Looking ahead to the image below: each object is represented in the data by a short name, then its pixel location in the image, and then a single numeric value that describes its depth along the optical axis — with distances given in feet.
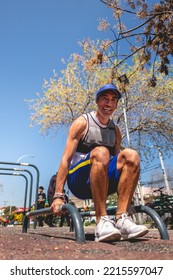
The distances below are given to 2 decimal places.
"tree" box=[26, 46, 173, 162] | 45.11
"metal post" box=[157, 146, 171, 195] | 40.76
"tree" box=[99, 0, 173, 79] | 13.98
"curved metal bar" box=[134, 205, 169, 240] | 5.51
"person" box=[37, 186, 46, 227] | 25.34
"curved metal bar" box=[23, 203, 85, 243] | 4.69
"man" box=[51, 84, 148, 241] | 5.14
